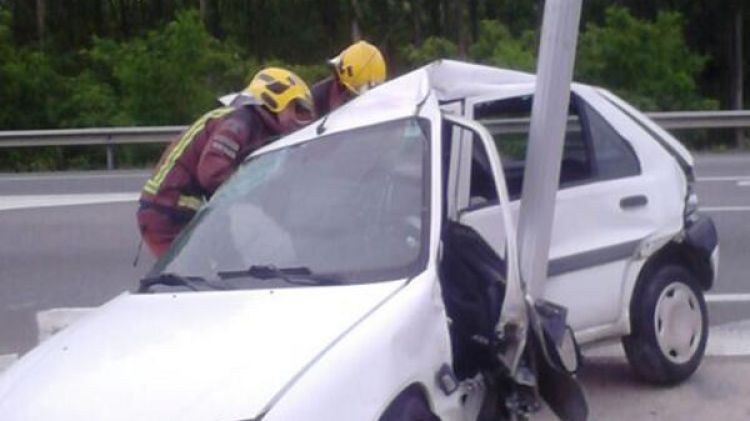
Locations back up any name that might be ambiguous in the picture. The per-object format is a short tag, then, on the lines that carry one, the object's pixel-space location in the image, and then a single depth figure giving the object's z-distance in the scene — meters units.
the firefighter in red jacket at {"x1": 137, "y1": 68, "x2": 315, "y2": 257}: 7.29
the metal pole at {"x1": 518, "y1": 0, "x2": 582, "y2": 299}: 6.84
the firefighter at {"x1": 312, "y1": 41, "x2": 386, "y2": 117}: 8.25
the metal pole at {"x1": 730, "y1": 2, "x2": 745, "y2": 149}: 36.66
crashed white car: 5.07
